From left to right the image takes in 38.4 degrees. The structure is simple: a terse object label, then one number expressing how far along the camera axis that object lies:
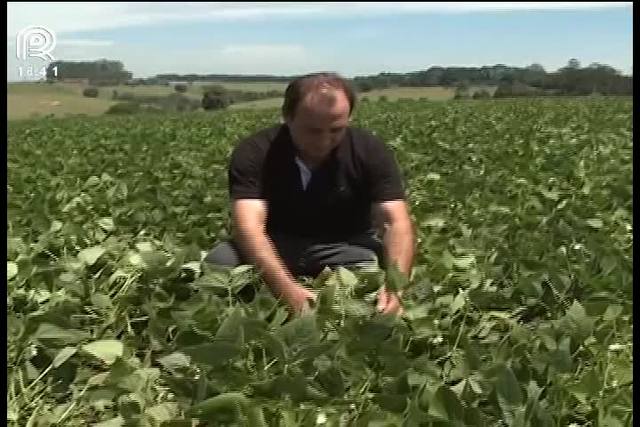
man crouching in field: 3.53
